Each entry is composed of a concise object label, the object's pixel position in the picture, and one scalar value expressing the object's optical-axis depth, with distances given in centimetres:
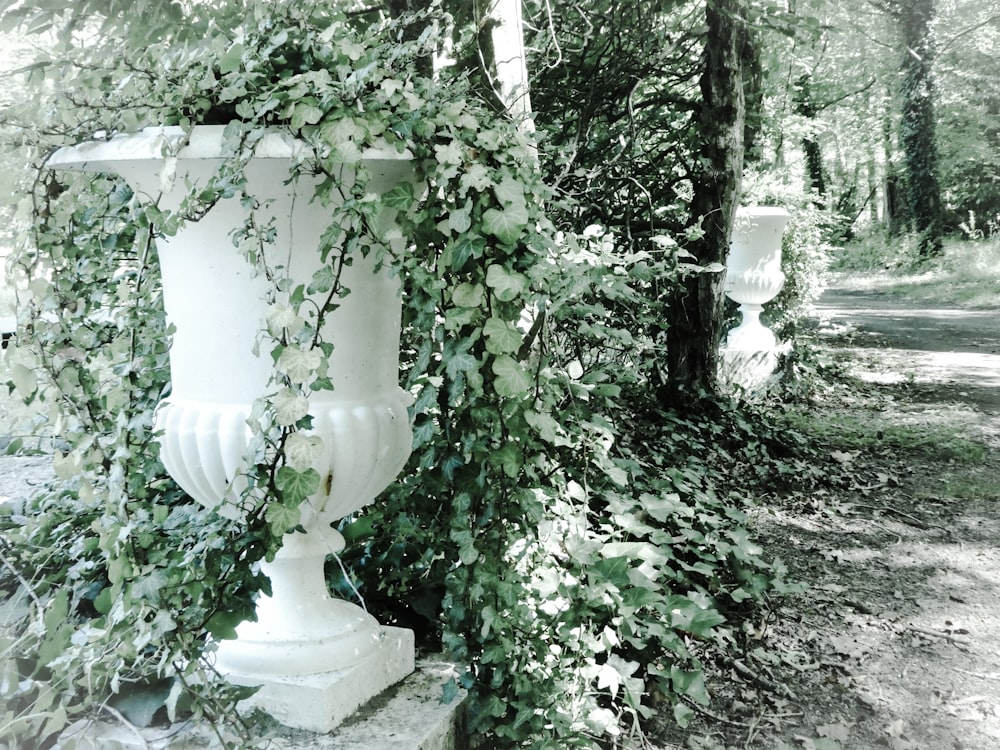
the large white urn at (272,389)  147
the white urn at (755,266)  614
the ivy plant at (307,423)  134
